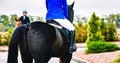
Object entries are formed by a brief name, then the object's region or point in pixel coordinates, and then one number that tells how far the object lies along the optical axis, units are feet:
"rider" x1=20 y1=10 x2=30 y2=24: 41.73
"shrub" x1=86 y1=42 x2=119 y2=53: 76.28
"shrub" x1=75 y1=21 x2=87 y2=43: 141.49
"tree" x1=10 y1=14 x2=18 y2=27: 189.72
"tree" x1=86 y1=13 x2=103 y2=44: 87.67
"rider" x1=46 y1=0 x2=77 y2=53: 30.14
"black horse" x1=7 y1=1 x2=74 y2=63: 28.35
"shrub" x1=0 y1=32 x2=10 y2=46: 132.77
